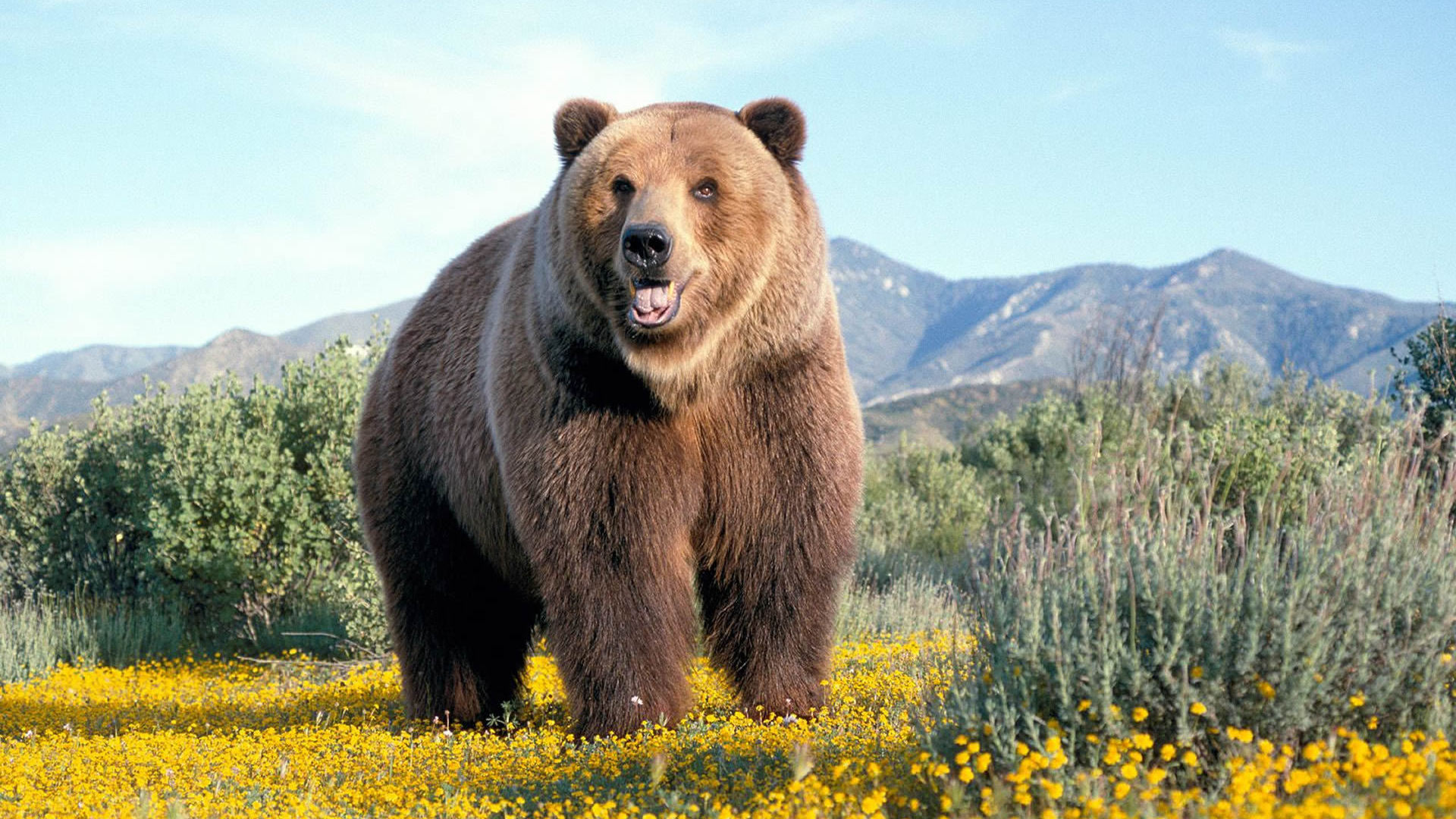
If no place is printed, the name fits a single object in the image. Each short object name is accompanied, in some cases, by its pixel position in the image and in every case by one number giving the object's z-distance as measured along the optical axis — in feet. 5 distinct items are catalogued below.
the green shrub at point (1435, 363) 34.68
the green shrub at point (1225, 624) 12.12
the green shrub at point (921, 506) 53.98
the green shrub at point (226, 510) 42.37
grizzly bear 16.08
